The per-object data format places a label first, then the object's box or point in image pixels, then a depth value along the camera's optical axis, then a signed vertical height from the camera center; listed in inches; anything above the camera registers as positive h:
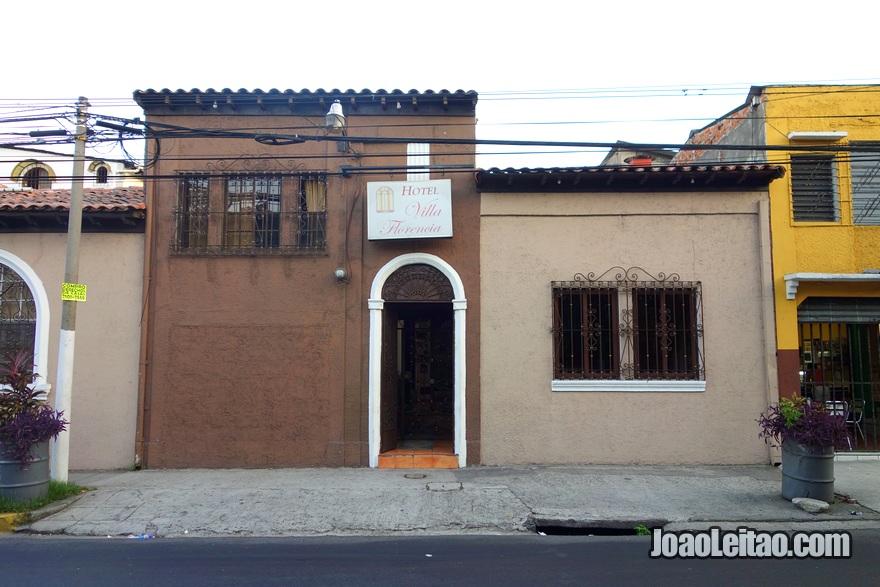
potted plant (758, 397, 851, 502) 281.7 -45.9
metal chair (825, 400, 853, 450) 365.6 -37.1
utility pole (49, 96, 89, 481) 315.3 +15.4
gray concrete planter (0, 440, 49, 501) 282.5 -63.5
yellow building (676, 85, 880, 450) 378.0 +65.6
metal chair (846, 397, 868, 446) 380.2 -43.6
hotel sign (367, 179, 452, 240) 374.0 +82.8
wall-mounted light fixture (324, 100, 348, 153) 352.8 +131.0
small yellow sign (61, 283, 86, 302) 316.8 +26.7
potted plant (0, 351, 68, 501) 282.5 -43.4
